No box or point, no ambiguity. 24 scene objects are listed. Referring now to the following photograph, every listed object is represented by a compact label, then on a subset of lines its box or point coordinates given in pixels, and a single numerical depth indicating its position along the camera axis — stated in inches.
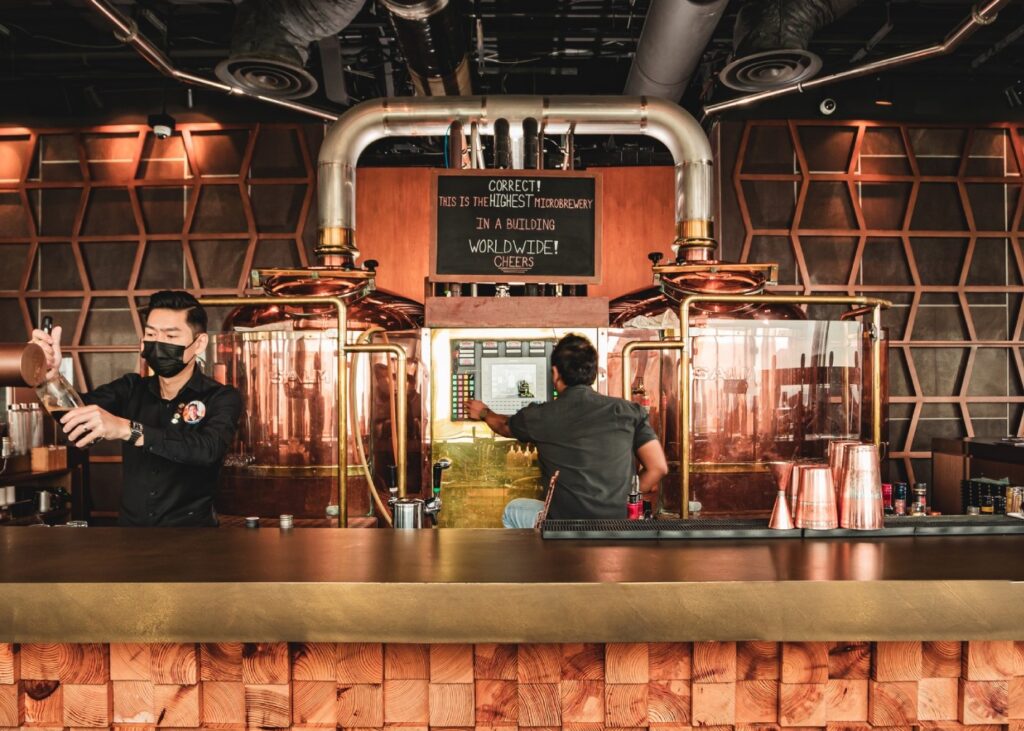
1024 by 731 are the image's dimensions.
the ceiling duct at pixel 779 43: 182.2
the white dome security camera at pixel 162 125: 255.0
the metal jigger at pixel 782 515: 77.4
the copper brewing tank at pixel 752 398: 193.2
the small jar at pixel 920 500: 139.0
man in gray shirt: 108.5
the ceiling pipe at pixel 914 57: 177.2
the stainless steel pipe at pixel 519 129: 170.4
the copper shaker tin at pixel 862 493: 76.4
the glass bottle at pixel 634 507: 111.7
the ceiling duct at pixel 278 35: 188.5
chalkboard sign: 138.6
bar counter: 57.0
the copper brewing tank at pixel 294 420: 201.5
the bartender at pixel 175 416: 107.1
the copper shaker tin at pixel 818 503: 76.7
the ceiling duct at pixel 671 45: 180.4
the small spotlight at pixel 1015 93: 275.3
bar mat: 76.7
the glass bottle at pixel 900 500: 153.8
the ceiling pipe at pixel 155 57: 181.9
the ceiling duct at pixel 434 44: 167.3
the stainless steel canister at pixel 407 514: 92.0
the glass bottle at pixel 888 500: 152.6
